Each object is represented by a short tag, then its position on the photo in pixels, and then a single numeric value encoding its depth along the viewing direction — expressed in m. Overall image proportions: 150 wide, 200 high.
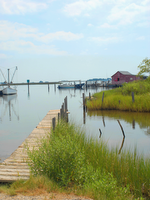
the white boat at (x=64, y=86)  98.25
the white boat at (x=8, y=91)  59.06
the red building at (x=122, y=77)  67.69
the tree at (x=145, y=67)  41.11
